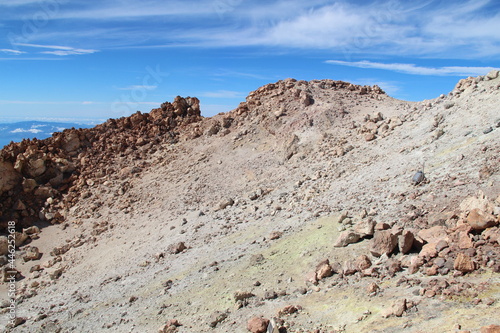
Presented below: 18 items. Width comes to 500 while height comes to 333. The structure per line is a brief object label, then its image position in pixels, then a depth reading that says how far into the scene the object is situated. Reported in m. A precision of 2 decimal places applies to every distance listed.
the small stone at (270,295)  7.27
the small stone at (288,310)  6.44
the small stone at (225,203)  14.25
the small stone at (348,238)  8.12
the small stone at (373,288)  6.16
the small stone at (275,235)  10.23
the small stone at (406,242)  6.93
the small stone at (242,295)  7.47
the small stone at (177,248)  11.88
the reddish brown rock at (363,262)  7.03
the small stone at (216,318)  6.95
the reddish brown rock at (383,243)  7.12
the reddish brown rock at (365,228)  8.05
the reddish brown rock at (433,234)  6.88
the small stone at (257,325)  6.20
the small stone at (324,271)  7.31
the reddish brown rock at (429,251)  6.39
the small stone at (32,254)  15.65
